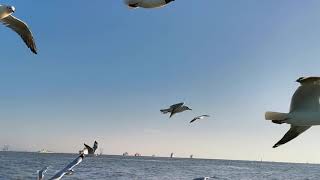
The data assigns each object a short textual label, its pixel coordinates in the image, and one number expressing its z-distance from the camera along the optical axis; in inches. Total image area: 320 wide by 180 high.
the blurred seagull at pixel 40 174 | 540.0
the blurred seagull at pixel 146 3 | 225.8
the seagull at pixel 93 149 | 327.1
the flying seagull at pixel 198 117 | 482.9
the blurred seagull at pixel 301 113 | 193.3
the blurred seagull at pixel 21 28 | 294.4
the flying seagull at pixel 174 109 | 426.5
